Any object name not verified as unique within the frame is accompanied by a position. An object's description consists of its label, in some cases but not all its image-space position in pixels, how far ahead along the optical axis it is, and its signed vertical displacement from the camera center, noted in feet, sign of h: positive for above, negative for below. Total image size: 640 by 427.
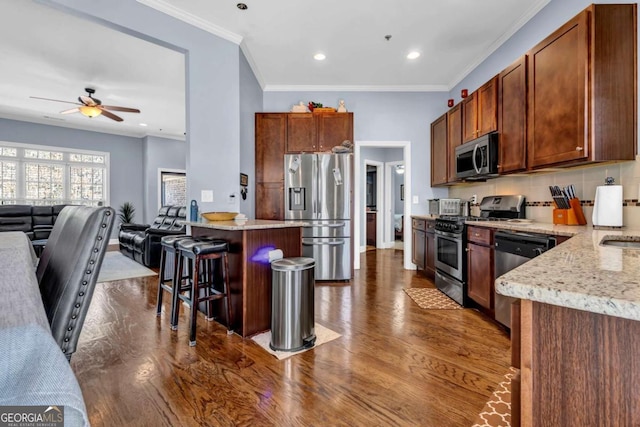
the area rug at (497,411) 4.62 -3.27
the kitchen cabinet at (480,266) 8.45 -1.62
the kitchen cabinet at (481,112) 9.82 +3.62
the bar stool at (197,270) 7.23 -1.53
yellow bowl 8.83 -0.10
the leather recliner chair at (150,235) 16.21 -1.29
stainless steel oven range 9.82 -0.99
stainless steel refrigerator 13.10 +0.29
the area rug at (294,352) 6.78 -3.20
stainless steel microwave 10.00 +1.97
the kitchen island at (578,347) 1.53 -0.75
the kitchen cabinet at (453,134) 12.24 +3.35
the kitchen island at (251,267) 7.54 -1.44
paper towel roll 6.55 +0.14
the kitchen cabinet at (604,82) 6.55 +2.90
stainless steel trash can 6.88 -2.18
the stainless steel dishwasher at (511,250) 6.69 -0.92
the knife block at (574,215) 7.72 -0.07
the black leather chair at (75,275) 3.02 -0.67
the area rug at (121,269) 13.82 -2.93
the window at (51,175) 21.24 +2.91
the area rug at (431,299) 9.88 -3.10
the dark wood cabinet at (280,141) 13.67 +3.32
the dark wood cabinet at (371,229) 23.47 -1.31
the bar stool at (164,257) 8.27 -1.32
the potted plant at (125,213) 24.61 -0.01
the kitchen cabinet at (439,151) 13.60 +2.94
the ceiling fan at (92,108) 15.45 +5.63
